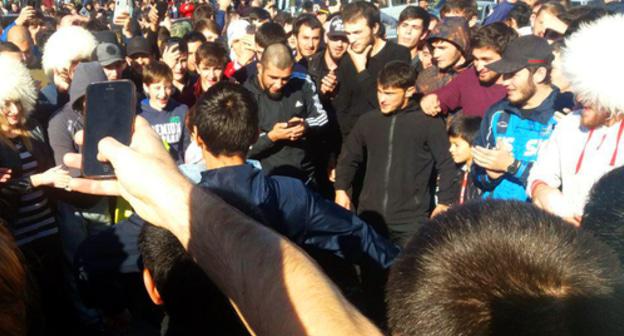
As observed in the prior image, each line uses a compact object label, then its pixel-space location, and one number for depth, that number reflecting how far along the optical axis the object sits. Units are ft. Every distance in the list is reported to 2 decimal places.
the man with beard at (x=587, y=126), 8.15
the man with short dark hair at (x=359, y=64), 17.97
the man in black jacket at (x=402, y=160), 14.17
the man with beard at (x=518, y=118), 11.59
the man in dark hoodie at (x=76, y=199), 12.78
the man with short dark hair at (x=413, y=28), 20.59
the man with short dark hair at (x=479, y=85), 14.72
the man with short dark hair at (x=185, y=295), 5.50
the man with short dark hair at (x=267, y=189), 9.05
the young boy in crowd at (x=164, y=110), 14.96
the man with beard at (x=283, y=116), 15.10
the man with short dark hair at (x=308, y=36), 21.89
